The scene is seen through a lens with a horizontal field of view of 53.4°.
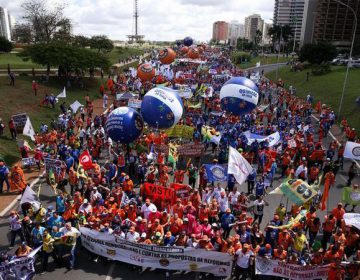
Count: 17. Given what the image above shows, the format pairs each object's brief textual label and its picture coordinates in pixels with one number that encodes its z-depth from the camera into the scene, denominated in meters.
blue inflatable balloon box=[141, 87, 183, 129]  19.44
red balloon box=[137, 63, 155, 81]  37.12
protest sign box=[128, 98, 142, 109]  25.02
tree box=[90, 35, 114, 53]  69.76
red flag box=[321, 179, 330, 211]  12.92
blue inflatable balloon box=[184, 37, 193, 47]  79.83
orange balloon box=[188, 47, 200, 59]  65.12
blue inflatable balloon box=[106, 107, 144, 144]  17.81
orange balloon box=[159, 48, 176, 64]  50.47
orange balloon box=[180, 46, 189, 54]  73.36
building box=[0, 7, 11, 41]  184.65
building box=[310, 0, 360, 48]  113.25
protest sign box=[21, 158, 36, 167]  17.84
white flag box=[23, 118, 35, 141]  18.98
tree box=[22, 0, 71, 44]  60.44
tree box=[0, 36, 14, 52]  59.96
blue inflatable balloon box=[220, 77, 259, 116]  22.11
